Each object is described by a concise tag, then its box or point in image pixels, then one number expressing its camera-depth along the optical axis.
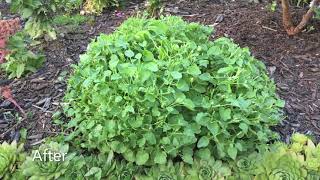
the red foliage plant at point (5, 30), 1.96
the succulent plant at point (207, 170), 1.61
